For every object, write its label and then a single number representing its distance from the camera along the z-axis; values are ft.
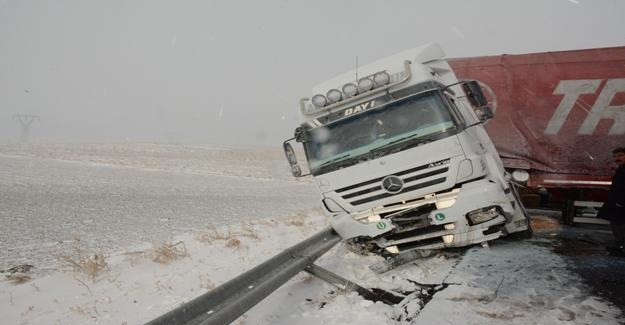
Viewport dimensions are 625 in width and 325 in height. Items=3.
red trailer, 21.54
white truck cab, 15.37
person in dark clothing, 16.97
